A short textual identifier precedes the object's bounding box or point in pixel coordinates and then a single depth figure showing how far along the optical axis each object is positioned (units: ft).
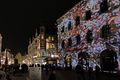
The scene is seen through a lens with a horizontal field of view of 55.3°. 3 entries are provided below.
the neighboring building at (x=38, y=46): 121.13
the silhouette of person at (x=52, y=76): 20.91
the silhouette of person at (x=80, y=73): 36.70
